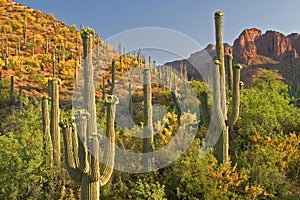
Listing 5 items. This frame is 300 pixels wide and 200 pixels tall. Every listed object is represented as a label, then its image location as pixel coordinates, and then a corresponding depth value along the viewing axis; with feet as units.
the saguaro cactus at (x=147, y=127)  38.42
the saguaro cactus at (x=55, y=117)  38.11
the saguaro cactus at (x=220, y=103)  36.40
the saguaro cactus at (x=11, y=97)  76.53
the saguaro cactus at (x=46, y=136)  36.13
